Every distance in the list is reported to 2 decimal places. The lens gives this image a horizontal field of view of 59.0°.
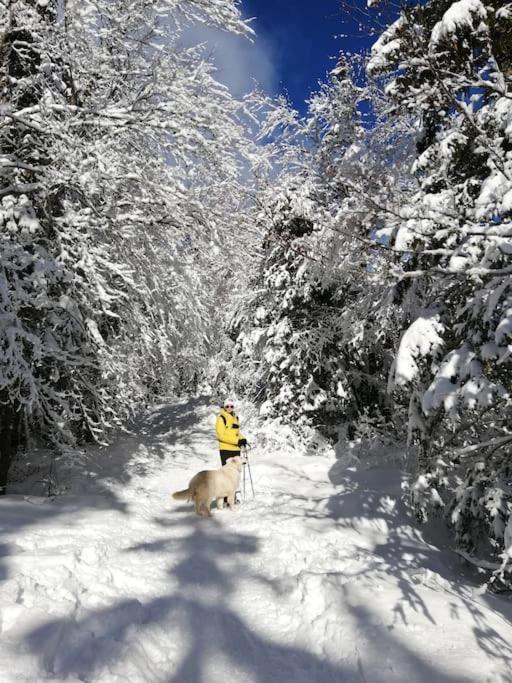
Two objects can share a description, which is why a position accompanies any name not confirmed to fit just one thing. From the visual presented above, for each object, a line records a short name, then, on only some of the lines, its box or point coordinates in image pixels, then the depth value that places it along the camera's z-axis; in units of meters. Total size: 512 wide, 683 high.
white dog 6.62
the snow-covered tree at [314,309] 10.70
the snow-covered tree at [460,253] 4.71
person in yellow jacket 8.04
